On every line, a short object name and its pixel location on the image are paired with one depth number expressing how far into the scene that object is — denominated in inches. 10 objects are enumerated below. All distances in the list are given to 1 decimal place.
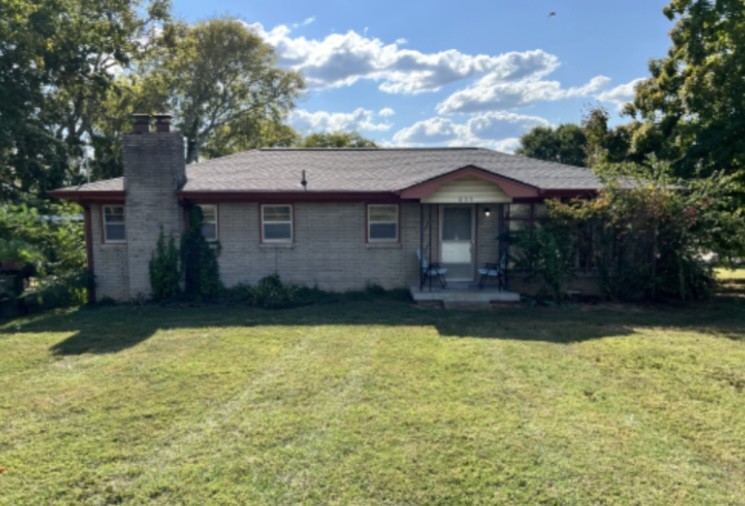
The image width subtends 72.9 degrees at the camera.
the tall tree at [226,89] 1283.2
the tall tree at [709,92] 506.0
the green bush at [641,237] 411.8
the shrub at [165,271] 455.8
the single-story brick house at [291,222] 457.4
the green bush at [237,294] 460.8
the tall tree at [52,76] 705.6
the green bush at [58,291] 446.0
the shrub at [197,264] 466.3
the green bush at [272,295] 434.9
